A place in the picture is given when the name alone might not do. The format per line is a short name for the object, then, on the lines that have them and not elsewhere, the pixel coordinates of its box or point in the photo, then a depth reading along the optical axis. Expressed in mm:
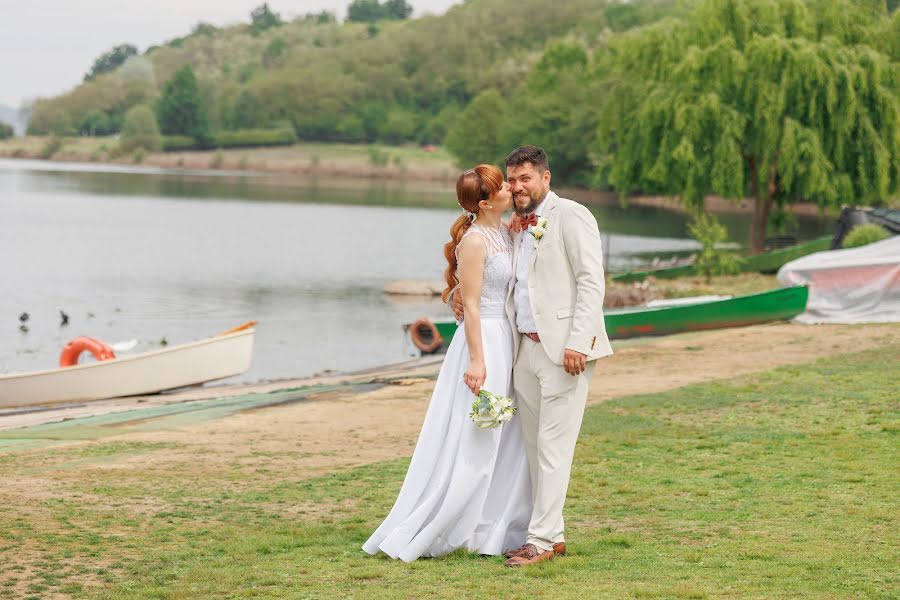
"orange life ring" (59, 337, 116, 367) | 19953
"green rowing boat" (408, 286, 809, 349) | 19594
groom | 6254
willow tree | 32375
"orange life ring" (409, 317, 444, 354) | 23672
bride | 6438
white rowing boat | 18453
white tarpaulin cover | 19312
